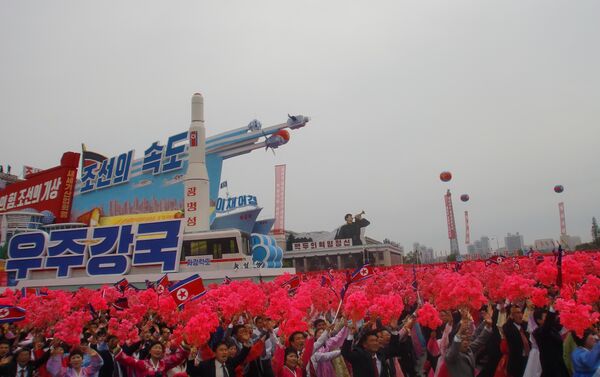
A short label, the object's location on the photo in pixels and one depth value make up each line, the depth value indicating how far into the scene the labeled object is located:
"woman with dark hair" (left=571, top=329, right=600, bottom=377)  4.74
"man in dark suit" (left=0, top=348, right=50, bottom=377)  5.75
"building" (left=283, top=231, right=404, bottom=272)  48.19
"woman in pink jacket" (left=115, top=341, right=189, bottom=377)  5.56
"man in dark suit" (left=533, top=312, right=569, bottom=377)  5.75
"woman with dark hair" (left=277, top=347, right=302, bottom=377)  5.41
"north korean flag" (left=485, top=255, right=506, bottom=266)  18.13
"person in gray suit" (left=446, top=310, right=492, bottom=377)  5.73
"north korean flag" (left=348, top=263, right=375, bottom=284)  9.09
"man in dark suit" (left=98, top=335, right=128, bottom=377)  6.36
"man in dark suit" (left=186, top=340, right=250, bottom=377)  5.42
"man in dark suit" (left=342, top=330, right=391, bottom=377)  5.70
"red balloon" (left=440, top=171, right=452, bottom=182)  41.38
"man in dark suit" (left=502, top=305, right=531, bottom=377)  6.28
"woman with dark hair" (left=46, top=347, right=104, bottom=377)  6.15
